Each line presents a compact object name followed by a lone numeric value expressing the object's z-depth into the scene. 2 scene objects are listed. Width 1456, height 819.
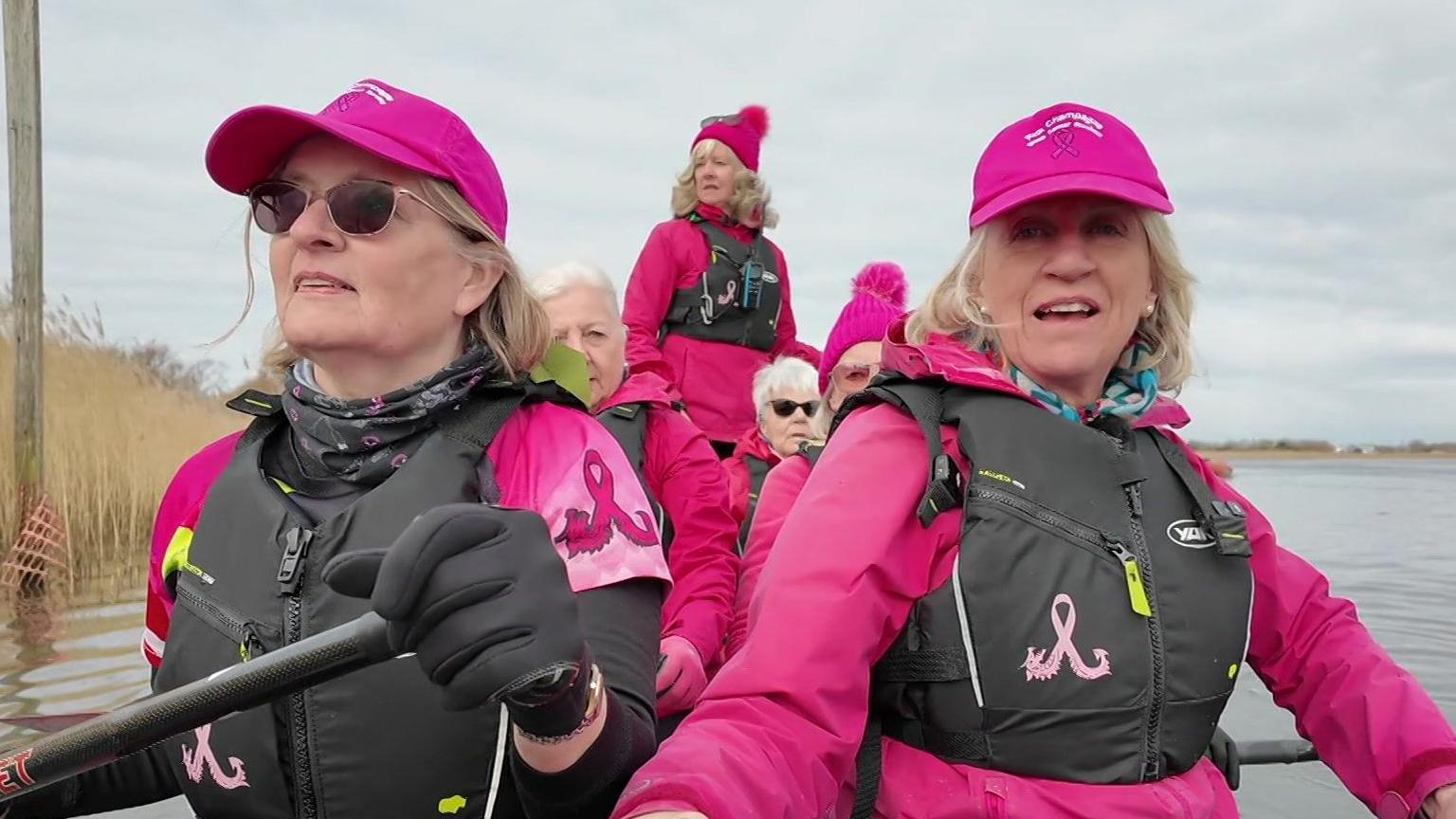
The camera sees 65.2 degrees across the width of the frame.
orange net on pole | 5.85
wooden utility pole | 6.30
